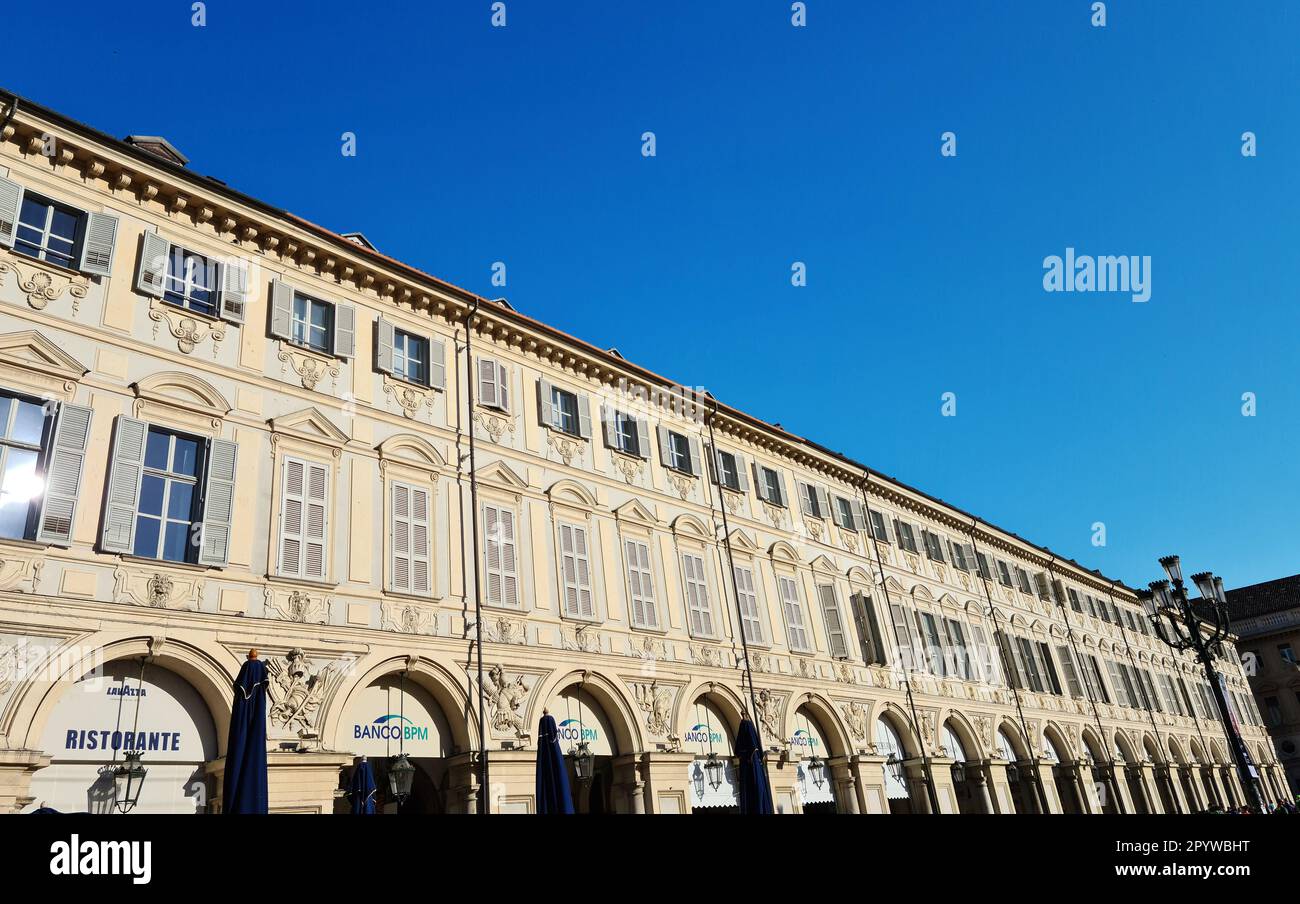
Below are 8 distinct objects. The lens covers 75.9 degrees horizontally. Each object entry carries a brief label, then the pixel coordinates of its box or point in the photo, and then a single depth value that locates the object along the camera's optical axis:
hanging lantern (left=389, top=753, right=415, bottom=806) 13.14
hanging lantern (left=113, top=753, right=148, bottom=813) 10.88
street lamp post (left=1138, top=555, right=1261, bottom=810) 19.47
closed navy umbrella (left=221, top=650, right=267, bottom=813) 9.93
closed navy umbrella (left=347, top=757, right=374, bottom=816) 12.18
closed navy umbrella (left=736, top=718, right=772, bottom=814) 16.55
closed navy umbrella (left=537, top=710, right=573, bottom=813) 13.09
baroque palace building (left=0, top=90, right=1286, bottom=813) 11.61
